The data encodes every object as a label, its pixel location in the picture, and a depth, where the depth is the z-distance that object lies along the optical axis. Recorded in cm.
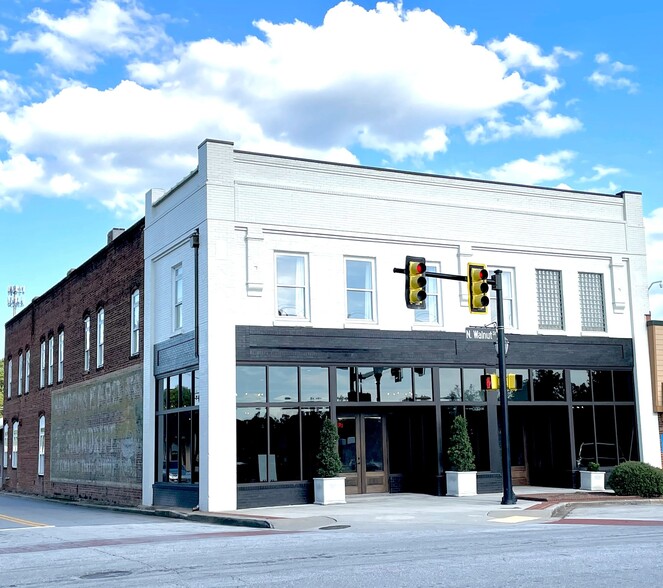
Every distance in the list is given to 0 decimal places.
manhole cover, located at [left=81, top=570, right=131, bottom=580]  1116
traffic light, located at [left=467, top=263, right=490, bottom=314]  1978
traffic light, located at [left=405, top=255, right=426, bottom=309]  1842
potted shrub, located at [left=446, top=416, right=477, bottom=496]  2425
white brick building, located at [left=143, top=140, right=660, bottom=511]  2292
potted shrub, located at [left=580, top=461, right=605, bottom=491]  2573
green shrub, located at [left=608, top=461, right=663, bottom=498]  2244
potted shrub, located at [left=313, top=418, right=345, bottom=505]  2277
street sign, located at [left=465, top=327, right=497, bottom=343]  2145
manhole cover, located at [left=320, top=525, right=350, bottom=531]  1730
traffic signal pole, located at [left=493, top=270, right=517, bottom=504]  2095
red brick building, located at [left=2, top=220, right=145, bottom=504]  2833
